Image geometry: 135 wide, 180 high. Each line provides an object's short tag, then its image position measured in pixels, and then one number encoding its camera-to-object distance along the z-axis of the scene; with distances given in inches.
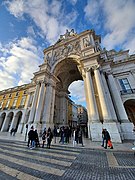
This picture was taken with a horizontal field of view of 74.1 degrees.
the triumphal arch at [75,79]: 401.0
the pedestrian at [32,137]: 265.0
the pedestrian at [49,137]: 268.8
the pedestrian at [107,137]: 250.7
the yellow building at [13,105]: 903.1
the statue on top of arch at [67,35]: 853.8
